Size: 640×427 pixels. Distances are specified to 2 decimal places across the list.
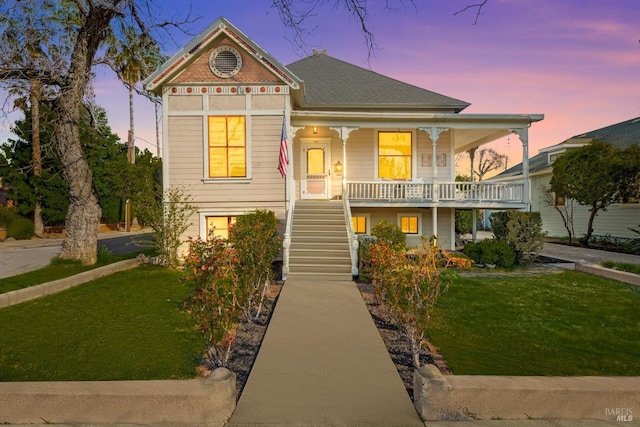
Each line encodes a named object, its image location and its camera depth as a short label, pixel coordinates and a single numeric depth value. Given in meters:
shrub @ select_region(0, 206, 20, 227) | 27.70
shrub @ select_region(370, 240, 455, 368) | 5.68
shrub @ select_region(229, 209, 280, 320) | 7.76
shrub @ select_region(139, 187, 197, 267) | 13.24
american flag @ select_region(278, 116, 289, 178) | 13.05
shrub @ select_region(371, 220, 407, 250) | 12.40
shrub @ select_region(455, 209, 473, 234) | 21.59
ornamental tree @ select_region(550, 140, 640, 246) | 18.02
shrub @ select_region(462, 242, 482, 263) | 13.89
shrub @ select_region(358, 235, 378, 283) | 10.92
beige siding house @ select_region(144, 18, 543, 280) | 14.17
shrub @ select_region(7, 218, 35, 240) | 27.20
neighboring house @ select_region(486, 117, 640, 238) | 20.83
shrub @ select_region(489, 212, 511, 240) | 14.96
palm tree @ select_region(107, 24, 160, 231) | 13.25
